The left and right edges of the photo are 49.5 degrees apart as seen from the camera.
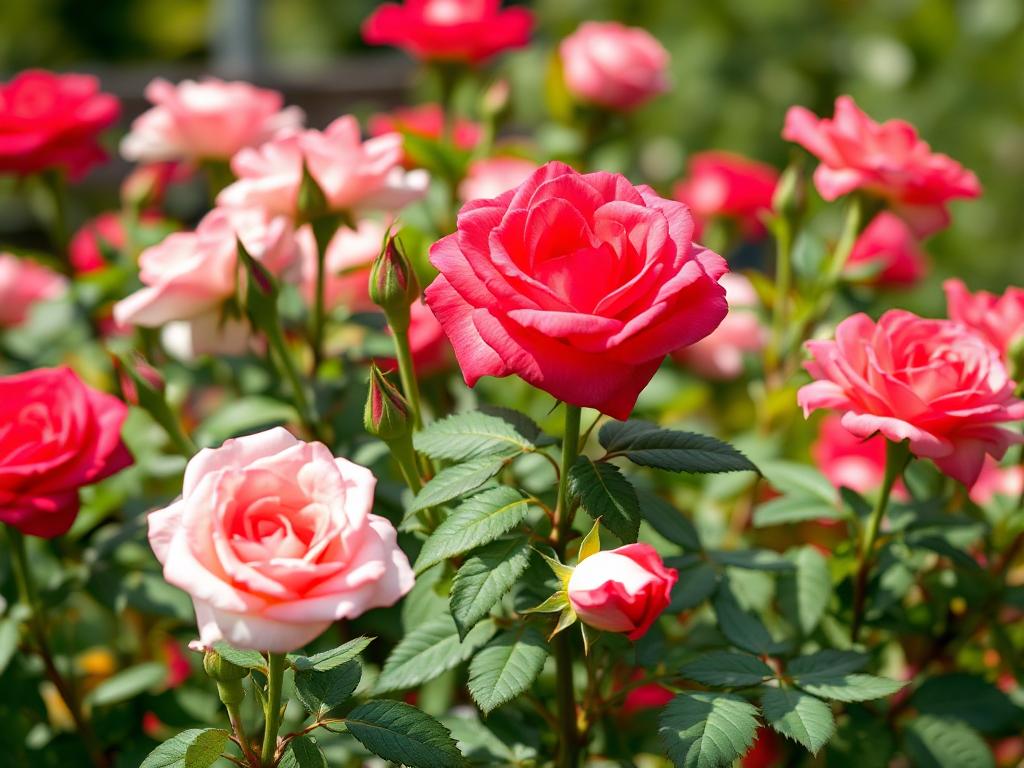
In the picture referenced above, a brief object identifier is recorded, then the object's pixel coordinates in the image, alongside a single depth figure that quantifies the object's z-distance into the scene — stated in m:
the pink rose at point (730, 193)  1.19
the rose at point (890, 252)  1.09
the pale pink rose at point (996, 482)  0.93
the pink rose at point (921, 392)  0.58
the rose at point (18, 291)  1.10
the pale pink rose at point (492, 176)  1.03
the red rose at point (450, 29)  1.12
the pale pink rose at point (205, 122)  0.93
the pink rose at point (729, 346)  1.12
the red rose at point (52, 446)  0.61
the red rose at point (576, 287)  0.49
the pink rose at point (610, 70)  1.15
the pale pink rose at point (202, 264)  0.71
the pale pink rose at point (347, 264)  0.91
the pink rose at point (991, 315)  0.74
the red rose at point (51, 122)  0.92
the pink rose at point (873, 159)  0.77
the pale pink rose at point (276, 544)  0.46
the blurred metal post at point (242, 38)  2.36
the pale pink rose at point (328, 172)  0.74
